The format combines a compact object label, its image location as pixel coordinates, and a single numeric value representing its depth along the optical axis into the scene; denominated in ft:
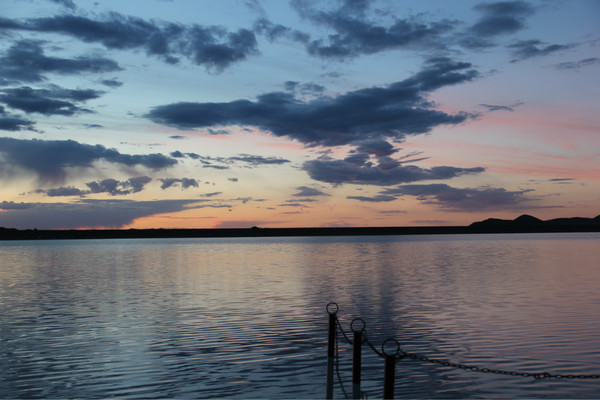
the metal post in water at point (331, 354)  48.26
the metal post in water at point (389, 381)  34.86
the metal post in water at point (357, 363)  42.65
